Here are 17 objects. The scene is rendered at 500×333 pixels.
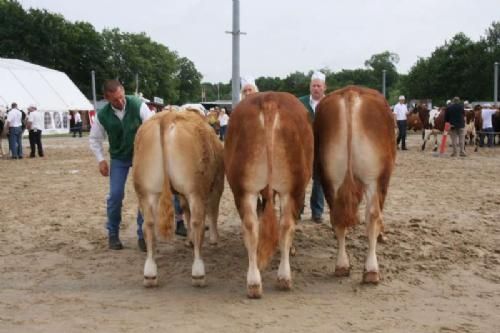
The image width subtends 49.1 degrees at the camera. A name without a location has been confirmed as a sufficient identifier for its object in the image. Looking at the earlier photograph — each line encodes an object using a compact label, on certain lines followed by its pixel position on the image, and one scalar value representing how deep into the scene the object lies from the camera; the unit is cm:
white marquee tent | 3955
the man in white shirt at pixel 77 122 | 3741
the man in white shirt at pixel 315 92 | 677
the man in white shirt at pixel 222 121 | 2420
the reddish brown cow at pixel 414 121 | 2870
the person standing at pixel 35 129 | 1977
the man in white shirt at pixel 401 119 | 2072
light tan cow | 498
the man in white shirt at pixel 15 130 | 1903
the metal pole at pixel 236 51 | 1243
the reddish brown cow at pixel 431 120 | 2033
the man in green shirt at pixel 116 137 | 608
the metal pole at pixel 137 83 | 7988
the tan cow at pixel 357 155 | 494
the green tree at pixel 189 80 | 11719
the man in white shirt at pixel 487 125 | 2166
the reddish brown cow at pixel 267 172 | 468
